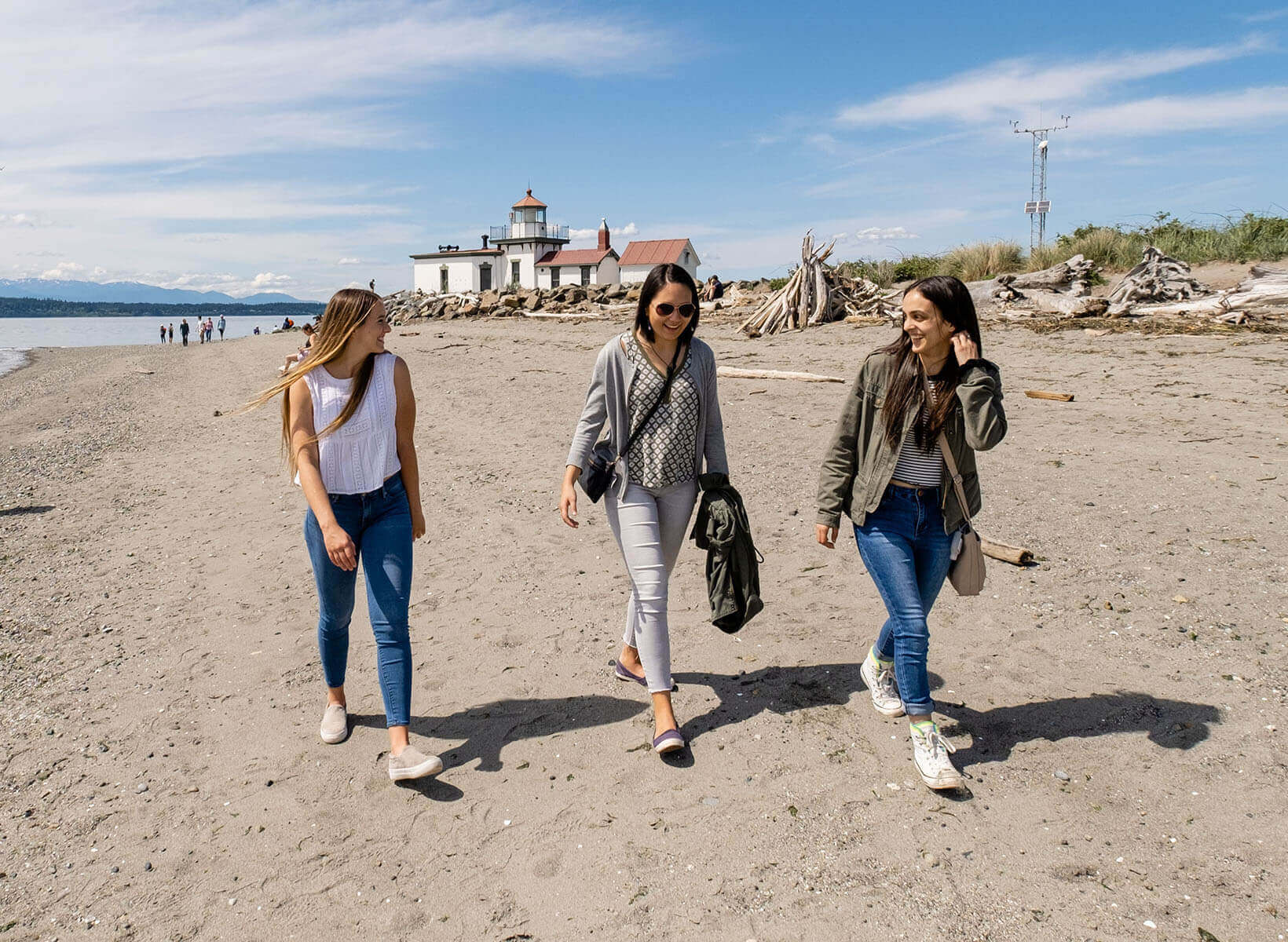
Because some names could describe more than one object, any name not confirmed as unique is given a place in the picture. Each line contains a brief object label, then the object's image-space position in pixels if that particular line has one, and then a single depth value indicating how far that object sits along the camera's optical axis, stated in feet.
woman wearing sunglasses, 11.89
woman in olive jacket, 10.76
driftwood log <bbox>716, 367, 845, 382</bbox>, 41.22
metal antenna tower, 107.76
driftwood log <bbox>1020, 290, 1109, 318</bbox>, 50.70
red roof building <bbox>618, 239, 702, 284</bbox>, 192.85
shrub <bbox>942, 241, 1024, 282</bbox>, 66.69
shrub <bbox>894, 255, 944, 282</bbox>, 72.59
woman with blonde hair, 11.27
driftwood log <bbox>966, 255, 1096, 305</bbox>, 55.72
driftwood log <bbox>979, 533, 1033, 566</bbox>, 18.47
